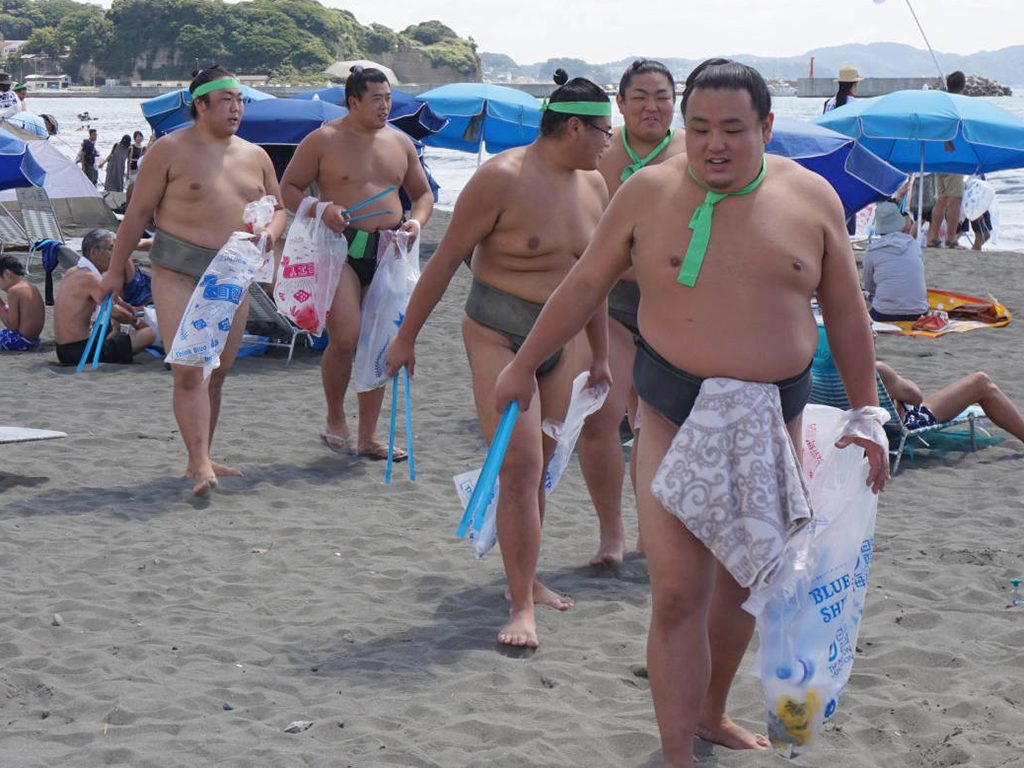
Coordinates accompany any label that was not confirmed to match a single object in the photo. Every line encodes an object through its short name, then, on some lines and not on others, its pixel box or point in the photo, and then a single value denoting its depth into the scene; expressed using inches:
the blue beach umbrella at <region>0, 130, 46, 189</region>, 524.6
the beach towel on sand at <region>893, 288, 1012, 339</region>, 418.9
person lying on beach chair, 256.7
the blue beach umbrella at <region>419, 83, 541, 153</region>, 722.8
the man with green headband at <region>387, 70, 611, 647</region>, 158.9
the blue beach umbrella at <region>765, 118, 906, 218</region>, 446.3
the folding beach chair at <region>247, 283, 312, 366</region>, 372.5
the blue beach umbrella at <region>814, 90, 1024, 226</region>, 539.2
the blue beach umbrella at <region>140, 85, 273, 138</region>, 653.9
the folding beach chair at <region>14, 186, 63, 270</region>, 611.2
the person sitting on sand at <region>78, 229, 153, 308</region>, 377.7
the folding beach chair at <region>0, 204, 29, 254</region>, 624.7
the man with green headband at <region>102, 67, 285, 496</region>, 226.7
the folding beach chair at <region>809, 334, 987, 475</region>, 248.2
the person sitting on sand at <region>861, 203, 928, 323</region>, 399.5
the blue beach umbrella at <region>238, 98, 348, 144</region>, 520.7
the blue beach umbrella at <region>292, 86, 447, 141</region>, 575.8
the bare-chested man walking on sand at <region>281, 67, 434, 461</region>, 245.0
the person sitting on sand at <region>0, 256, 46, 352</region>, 387.5
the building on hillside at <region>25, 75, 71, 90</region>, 5615.2
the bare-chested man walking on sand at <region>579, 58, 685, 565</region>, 181.0
